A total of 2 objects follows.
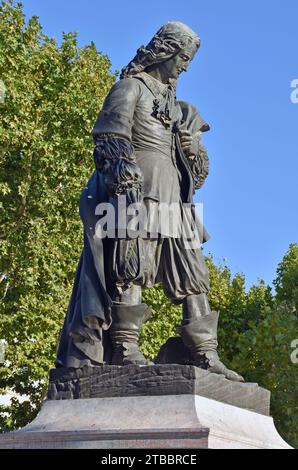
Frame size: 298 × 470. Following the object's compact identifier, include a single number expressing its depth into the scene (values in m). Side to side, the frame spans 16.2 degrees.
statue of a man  8.95
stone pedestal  7.82
